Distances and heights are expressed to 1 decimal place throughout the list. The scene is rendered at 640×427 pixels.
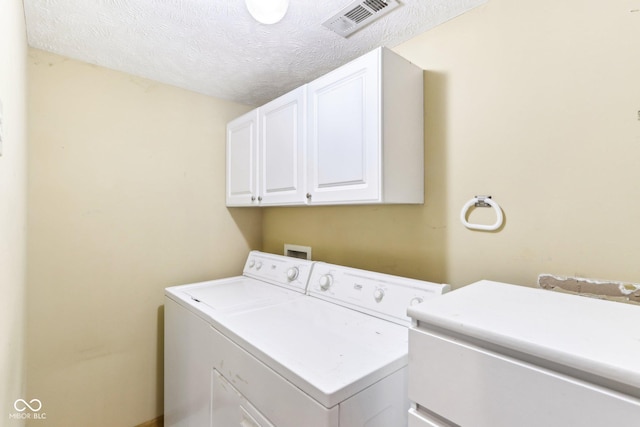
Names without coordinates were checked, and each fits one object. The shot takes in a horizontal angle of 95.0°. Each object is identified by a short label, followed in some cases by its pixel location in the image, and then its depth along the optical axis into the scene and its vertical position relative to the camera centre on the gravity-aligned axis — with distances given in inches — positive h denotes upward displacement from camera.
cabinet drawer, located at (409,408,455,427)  28.1 -20.1
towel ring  48.0 +0.5
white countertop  20.5 -10.1
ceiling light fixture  42.5 +30.4
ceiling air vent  49.3 +35.3
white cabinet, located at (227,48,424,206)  49.1 +14.9
